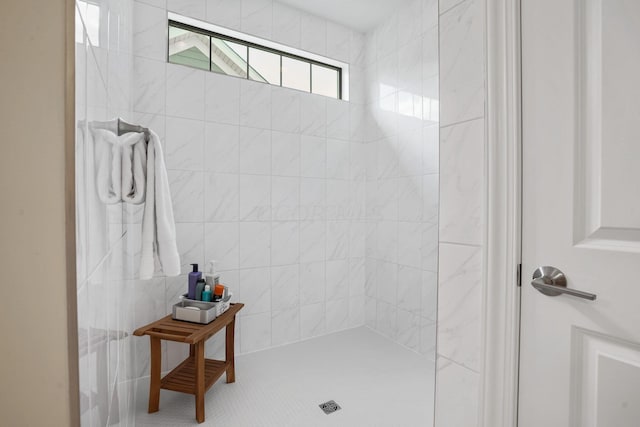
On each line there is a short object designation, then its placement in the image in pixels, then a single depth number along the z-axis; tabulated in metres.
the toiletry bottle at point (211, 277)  1.92
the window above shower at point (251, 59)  2.24
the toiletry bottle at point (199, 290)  1.86
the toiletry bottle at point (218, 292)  1.89
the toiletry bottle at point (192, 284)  1.86
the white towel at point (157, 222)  1.19
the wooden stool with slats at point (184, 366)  1.57
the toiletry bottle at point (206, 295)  1.85
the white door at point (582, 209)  0.71
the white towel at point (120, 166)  0.68
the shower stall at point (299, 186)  2.03
